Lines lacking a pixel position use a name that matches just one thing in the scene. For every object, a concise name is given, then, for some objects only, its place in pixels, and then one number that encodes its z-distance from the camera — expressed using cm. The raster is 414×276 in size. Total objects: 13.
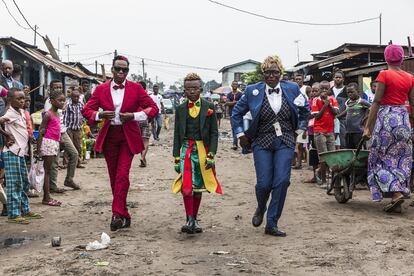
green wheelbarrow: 781
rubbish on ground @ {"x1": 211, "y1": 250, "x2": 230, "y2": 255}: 539
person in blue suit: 632
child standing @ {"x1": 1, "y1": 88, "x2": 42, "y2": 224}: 700
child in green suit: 646
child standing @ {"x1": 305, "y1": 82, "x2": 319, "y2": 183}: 1052
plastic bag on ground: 546
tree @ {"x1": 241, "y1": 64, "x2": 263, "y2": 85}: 4331
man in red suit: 664
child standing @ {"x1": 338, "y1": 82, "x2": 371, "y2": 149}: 952
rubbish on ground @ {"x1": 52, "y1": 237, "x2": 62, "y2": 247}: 571
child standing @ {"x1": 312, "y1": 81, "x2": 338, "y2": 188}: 991
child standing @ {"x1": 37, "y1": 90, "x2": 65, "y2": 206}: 838
